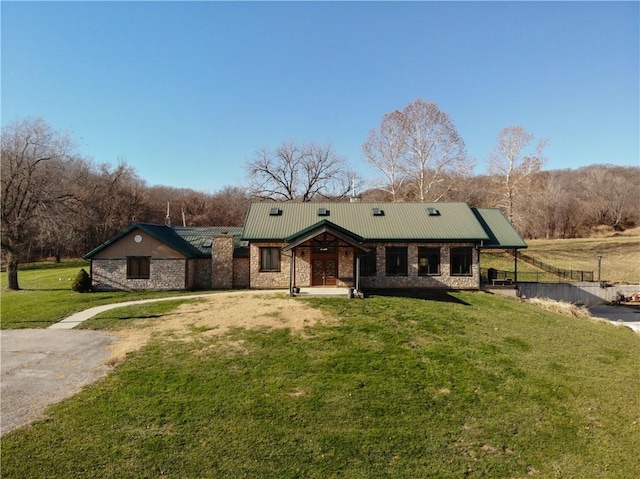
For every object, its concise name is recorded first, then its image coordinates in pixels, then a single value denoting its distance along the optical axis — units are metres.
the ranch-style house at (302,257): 22.23
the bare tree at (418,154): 35.50
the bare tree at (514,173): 38.00
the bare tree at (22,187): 22.84
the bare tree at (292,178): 49.91
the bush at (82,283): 22.28
